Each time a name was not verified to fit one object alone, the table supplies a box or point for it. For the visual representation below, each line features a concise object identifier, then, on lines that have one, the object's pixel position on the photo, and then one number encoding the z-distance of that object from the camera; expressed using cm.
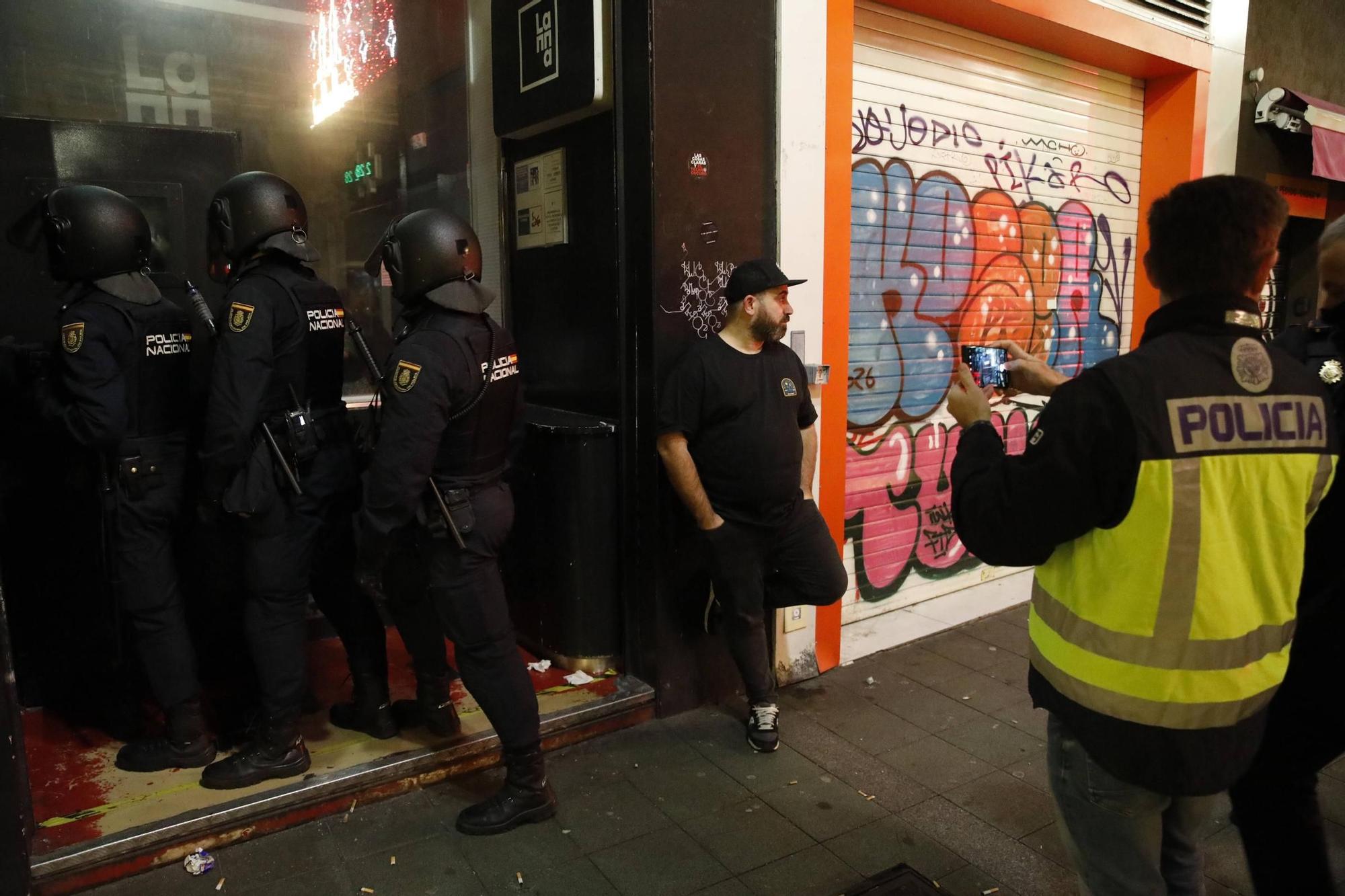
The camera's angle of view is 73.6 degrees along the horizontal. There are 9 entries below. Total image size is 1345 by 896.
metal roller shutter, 503
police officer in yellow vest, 181
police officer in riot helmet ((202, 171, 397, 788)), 317
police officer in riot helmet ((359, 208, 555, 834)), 301
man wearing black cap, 370
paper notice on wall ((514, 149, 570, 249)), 441
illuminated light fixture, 448
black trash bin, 414
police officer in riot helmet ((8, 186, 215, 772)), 317
